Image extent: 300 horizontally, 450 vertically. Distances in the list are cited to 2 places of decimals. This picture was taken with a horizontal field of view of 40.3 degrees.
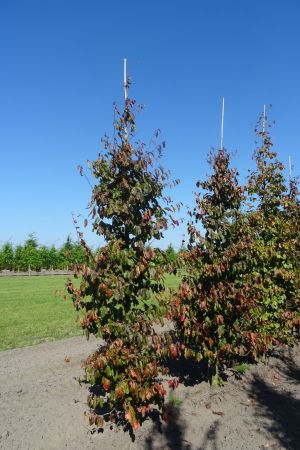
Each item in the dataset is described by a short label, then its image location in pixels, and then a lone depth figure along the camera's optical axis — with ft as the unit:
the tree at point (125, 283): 15.76
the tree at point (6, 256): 215.10
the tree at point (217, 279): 20.43
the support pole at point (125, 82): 17.90
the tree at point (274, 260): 26.58
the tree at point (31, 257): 220.84
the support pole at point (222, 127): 23.24
